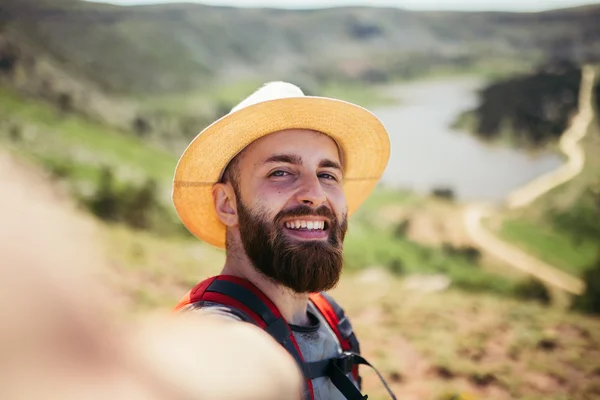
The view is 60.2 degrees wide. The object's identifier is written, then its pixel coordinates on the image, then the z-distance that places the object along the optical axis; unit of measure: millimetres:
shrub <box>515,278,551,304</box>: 10158
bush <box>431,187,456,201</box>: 17938
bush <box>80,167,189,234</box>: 11633
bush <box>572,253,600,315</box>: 9227
